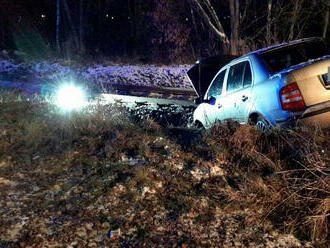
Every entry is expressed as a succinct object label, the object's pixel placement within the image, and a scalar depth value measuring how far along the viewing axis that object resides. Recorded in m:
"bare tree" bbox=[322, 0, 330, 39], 18.14
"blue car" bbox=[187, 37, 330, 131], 4.84
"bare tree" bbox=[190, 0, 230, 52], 19.49
